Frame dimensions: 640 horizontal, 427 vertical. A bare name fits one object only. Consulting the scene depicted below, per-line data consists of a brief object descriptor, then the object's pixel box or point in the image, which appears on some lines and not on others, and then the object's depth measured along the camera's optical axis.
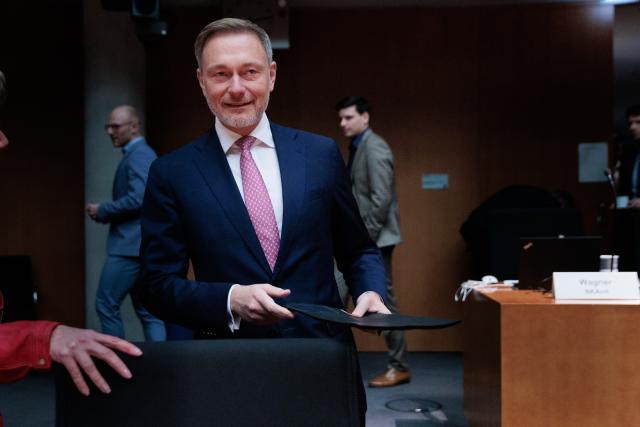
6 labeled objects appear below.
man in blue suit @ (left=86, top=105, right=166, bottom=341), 4.36
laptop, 3.13
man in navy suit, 1.49
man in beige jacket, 4.70
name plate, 2.89
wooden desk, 2.84
